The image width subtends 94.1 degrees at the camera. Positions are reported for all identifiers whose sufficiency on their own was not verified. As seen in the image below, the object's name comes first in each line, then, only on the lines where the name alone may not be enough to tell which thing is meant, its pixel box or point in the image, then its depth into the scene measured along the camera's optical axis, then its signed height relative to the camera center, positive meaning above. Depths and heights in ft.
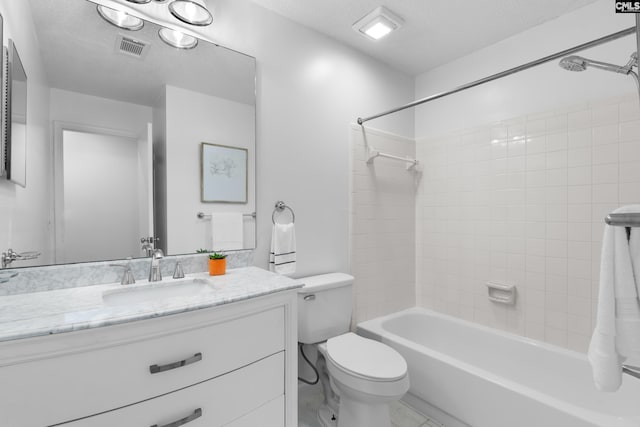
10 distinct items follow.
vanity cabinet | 2.51 -1.60
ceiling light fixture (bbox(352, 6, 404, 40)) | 5.83 +3.86
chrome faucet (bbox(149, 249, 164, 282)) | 4.33 -0.81
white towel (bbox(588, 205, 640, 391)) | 2.32 -0.80
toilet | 4.58 -2.50
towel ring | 5.94 +0.08
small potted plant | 4.76 -0.84
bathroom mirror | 3.92 +1.19
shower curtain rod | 3.70 +2.25
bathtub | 4.46 -3.11
